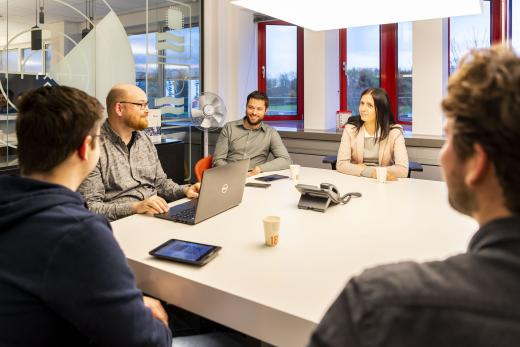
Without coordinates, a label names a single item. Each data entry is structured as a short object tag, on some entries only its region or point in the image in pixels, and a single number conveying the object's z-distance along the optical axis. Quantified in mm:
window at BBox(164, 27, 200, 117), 4777
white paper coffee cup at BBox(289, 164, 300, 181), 3014
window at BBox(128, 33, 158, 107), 4329
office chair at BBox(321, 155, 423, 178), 3441
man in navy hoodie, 946
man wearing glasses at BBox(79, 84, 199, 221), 2420
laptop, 1925
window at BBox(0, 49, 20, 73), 3186
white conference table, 1196
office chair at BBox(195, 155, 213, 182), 3311
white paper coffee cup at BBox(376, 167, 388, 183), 2893
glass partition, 3254
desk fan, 4398
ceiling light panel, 2533
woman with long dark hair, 3432
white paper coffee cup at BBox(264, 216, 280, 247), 1623
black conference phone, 2197
